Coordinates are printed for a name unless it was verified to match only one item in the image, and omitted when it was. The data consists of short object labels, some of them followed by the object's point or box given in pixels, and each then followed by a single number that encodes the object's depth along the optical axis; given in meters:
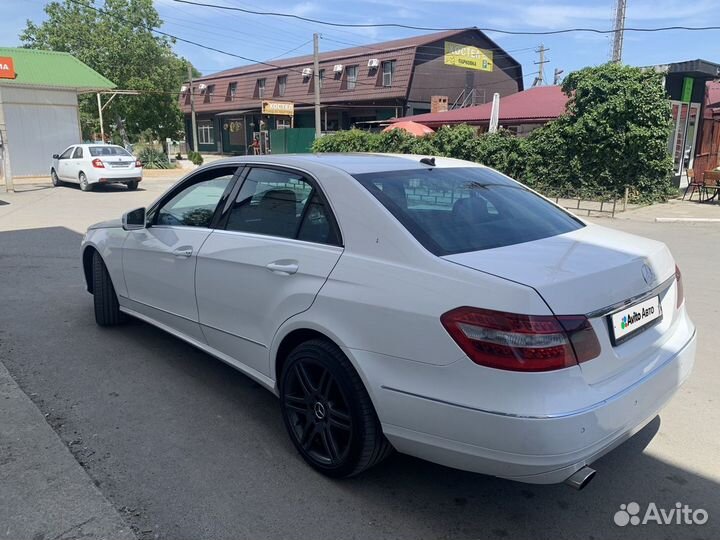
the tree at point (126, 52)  36.06
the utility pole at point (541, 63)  50.22
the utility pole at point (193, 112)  39.59
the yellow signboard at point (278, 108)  35.00
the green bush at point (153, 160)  28.58
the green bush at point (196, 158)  33.69
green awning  23.75
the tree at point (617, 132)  15.09
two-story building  35.03
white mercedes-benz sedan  2.28
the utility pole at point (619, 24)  30.56
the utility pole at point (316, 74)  27.27
